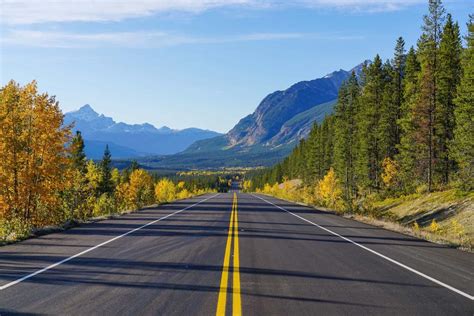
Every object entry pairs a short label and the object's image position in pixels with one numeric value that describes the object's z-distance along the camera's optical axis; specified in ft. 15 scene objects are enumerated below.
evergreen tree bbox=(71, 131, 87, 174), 188.85
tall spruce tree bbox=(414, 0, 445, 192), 127.44
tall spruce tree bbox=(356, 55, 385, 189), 175.63
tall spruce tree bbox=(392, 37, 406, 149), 169.17
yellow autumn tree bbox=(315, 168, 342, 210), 157.46
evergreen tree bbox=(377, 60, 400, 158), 167.32
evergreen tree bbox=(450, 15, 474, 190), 105.40
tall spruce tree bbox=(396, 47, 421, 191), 141.49
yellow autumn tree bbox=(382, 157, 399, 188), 162.20
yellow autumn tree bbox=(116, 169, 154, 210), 215.51
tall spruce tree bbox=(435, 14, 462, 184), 132.66
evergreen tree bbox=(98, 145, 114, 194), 246.88
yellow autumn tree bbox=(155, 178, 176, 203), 325.15
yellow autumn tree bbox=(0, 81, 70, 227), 81.66
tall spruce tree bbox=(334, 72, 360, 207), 194.90
